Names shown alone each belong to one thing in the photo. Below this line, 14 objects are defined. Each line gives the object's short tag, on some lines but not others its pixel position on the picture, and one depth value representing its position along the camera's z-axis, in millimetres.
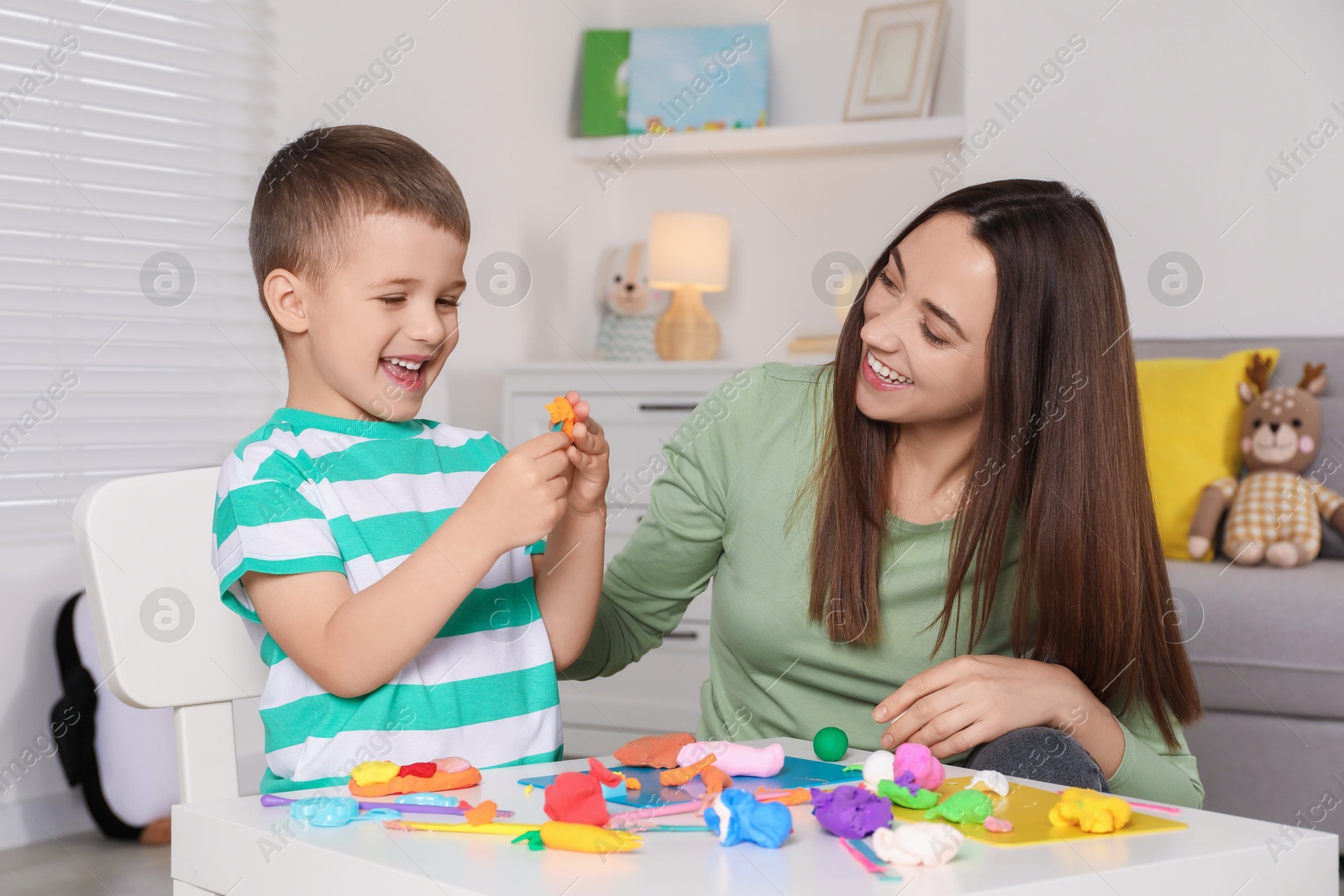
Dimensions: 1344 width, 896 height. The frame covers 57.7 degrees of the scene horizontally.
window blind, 2193
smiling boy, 828
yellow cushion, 2383
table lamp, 3201
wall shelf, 3170
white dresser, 2920
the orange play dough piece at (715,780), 723
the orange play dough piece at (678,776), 746
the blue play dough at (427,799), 683
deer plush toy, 2232
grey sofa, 1960
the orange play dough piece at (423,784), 706
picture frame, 3244
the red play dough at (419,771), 735
